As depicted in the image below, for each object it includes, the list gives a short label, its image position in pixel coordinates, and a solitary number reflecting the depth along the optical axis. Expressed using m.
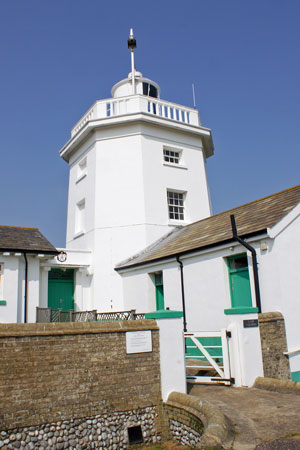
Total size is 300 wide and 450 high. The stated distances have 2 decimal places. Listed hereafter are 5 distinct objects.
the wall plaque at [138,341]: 7.54
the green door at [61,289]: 17.00
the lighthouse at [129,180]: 18.00
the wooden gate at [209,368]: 8.78
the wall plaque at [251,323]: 8.93
